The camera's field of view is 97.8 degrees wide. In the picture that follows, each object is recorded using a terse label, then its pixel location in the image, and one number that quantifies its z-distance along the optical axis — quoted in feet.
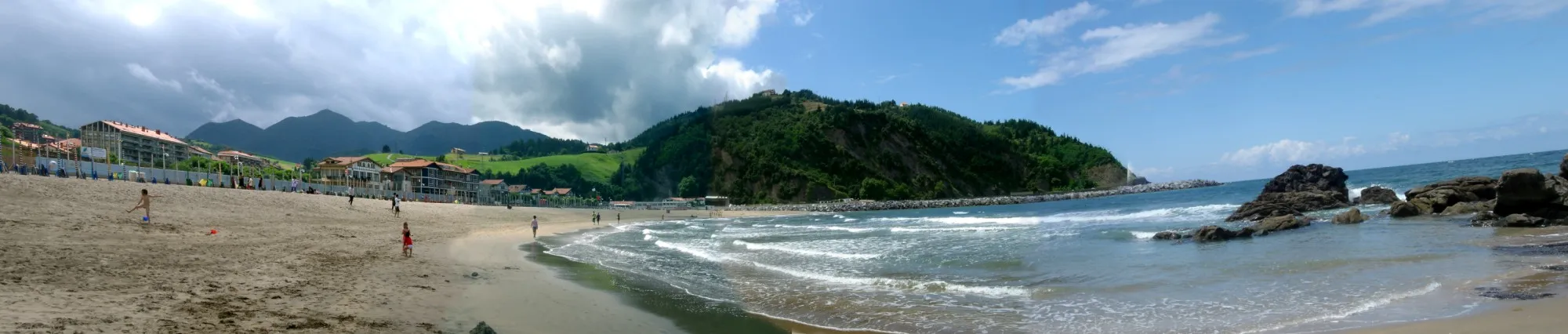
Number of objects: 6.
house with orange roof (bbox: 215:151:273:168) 274.87
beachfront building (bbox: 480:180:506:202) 379.14
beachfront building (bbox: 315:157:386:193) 276.82
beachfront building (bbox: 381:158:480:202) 319.88
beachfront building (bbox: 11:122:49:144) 286.66
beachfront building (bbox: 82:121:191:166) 221.66
